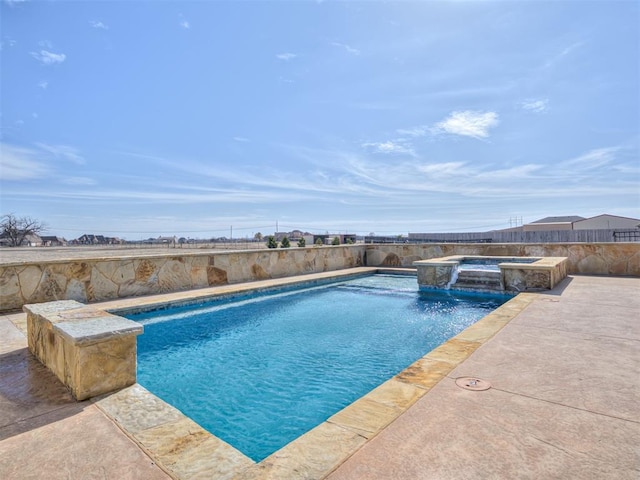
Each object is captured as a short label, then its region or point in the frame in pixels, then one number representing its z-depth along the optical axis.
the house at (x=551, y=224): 28.32
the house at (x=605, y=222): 24.93
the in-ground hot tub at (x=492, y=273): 6.07
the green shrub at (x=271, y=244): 19.62
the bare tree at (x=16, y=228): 46.00
